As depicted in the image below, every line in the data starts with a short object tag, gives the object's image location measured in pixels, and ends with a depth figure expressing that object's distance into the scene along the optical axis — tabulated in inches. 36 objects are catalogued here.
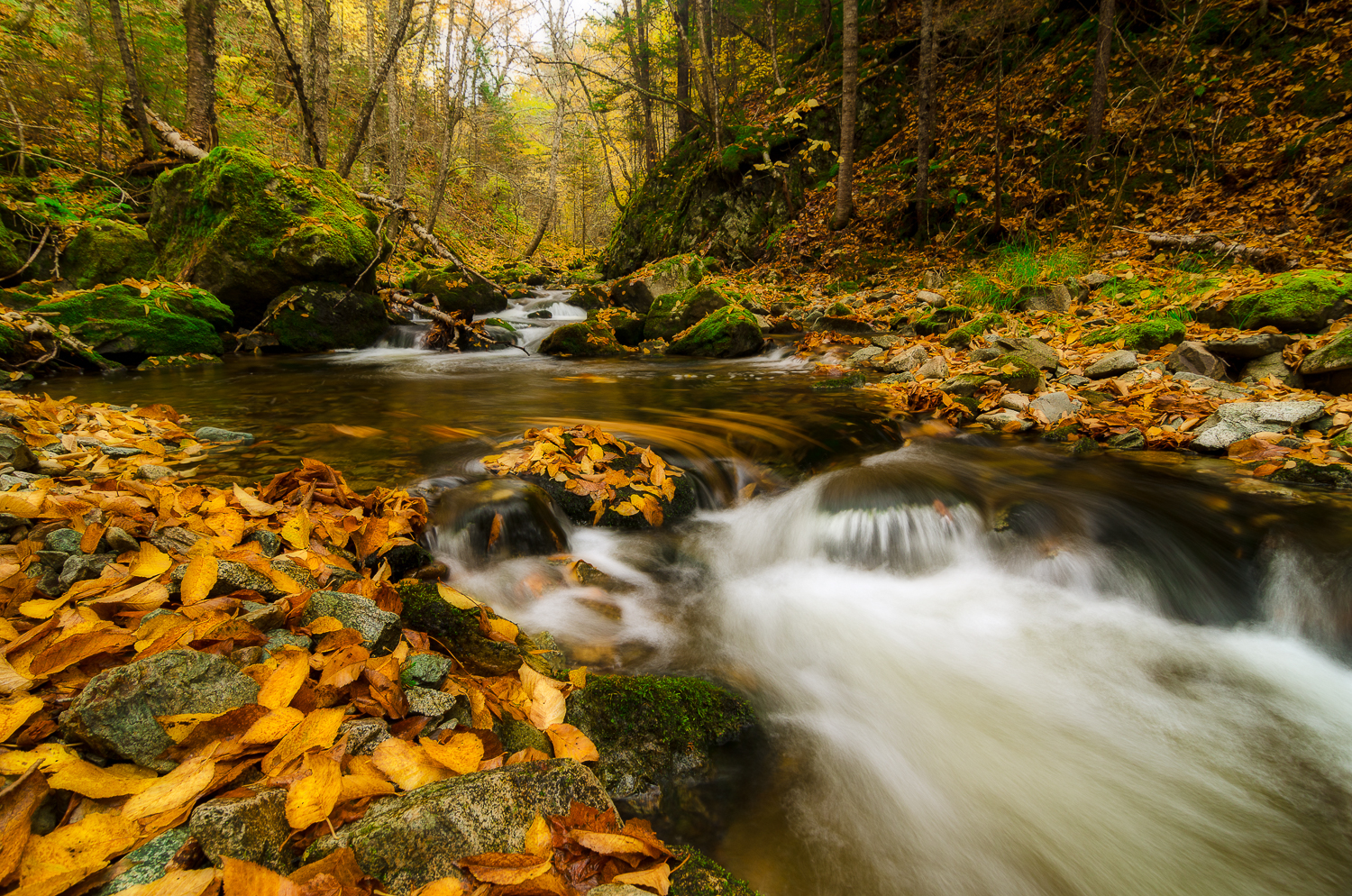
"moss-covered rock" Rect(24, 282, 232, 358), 277.6
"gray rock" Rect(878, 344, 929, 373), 275.0
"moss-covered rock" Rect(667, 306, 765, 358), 358.3
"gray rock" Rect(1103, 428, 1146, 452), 176.2
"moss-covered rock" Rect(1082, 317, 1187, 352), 232.5
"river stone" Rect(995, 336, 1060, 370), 239.6
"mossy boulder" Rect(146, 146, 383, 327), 333.4
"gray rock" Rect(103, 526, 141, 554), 75.4
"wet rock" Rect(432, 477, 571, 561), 118.6
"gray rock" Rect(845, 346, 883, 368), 307.6
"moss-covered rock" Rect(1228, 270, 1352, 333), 203.9
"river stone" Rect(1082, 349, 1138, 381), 216.8
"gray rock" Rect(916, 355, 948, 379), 253.0
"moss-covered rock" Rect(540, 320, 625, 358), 393.1
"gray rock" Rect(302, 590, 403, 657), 68.3
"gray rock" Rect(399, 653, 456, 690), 66.7
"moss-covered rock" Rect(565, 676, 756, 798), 71.6
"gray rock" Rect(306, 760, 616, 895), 43.3
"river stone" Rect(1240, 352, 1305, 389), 186.7
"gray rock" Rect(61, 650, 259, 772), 47.3
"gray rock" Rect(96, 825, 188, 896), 38.7
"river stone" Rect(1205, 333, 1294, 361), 199.6
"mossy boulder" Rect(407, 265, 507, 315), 458.9
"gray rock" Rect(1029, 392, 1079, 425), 200.8
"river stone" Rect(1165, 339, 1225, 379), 201.9
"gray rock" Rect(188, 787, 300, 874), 41.3
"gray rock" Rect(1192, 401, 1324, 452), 160.9
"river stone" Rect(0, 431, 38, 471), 102.0
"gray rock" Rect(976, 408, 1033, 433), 201.8
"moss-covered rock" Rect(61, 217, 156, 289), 332.8
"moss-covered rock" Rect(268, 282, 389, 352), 353.4
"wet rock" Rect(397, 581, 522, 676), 79.6
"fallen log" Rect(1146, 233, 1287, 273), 270.7
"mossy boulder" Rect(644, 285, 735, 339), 395.5
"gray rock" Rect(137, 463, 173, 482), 111.9
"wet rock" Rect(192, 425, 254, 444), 155.7
